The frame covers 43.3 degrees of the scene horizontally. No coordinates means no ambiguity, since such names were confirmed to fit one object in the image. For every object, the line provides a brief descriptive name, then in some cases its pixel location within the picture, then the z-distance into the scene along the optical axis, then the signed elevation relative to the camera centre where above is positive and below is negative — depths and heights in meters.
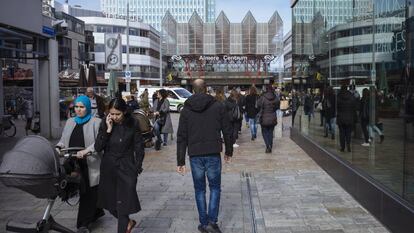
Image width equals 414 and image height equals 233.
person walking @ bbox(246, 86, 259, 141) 16.67 -0.51
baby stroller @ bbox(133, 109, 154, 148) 10.80 -0.61
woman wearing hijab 5.78 -0.56
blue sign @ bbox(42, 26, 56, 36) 16.39 +2.01
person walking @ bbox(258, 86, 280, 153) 13.40 -0.59
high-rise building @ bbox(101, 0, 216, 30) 99.23 +17.02
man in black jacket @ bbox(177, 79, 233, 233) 5.84 -0.56
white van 37.97 -0.32
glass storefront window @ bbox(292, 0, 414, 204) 5.96 +0.06
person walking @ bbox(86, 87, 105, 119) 7.64 -0.21
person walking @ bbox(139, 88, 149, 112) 15.36 -0.27
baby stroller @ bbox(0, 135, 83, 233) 4.19 -0.65
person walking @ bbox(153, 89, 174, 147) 14.84 -0.67
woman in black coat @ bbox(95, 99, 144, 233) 5.26 -0.70
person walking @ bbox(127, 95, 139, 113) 14.02 -0.27
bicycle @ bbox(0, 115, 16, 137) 17.01 -0.98
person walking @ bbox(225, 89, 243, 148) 14.74 -0.56
